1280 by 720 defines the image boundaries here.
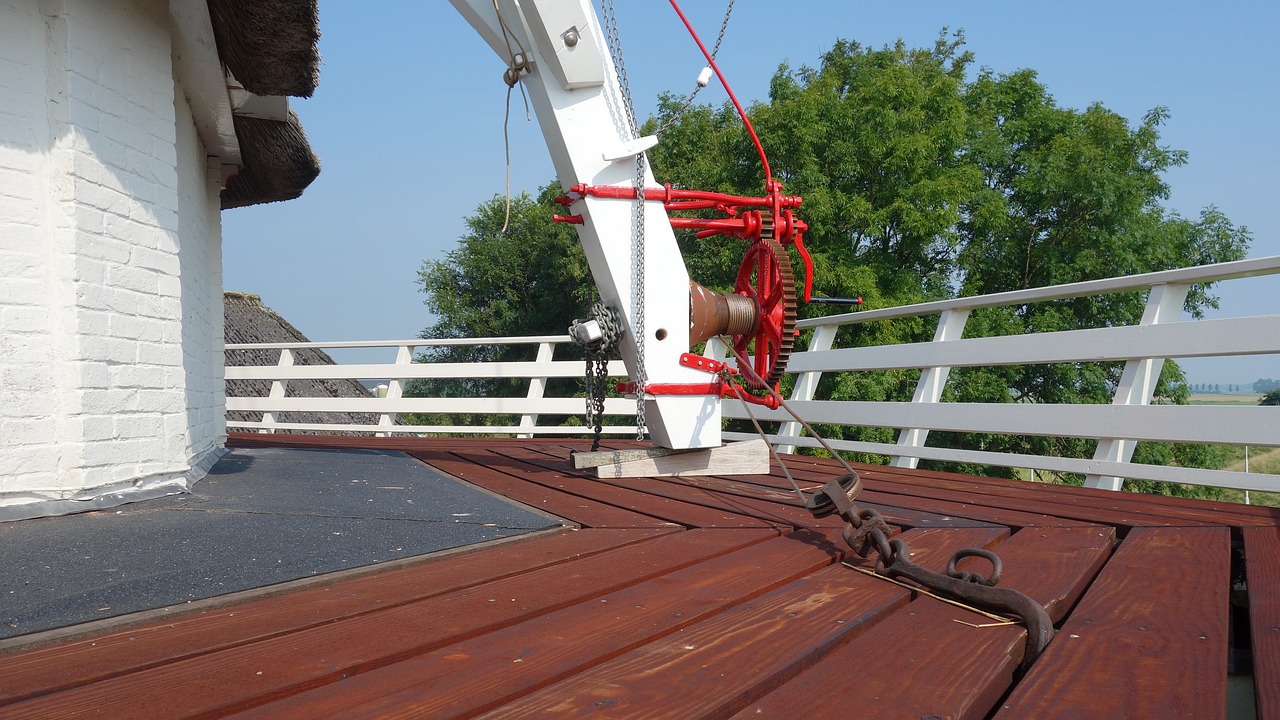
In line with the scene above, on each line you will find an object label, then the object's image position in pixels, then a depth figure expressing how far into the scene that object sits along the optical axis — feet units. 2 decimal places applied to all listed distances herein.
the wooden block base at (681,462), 12.31
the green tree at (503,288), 84.43
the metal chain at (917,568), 4.59
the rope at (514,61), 12.00
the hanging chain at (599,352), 12.16
